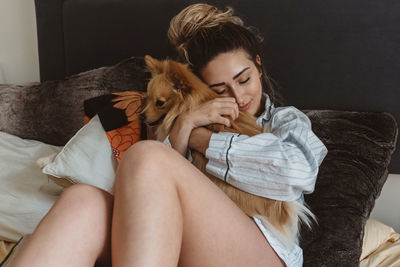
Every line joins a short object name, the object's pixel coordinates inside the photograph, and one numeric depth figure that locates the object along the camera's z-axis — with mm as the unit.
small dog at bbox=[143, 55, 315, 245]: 1039
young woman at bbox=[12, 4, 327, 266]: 813
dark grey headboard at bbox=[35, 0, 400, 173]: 1408
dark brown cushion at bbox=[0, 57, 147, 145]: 1687
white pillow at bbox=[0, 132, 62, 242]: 1358
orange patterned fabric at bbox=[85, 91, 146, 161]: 1392
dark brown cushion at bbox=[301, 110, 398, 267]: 1058
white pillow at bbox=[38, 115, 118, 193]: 1319
